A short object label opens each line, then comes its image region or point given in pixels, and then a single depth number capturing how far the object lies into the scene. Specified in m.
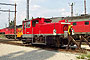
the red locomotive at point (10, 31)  27.96
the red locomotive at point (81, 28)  18.22
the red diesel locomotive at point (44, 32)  10.79
